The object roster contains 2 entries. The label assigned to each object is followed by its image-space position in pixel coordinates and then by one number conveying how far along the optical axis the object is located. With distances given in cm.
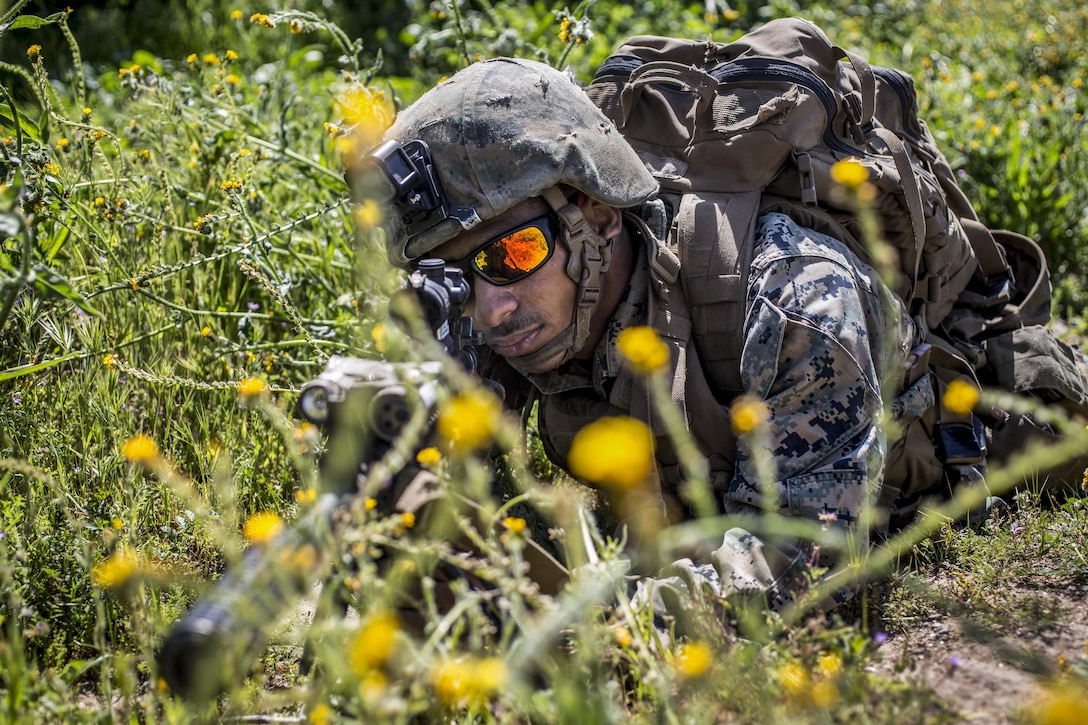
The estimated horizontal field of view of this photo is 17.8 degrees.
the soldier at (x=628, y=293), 329
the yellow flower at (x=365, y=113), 341
